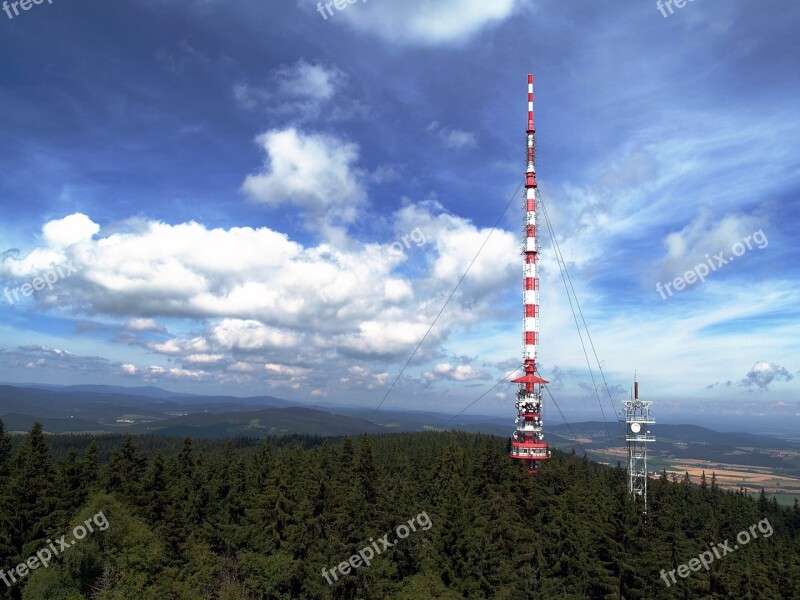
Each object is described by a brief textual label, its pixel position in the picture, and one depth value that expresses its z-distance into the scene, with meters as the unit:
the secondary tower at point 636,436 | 78.00
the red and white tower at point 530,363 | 102.19
